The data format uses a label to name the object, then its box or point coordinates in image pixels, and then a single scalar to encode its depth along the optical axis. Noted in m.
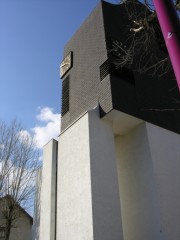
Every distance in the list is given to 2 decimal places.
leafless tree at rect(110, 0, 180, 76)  10.05
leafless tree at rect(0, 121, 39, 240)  12.59
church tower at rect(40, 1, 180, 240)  7.43
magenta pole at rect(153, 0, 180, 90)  1.52
